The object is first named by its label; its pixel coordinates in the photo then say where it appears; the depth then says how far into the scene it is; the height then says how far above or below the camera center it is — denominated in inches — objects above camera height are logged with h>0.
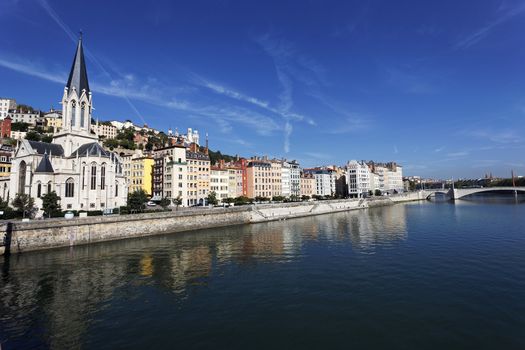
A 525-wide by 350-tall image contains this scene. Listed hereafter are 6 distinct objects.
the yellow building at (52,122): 5747.5 +1614.7
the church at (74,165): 2151.8 +307.0
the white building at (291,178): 4471.0 +290.1
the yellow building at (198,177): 3213.6 +258.5
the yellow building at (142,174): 3410.4 +327.4
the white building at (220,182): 3560.5 +218.9
